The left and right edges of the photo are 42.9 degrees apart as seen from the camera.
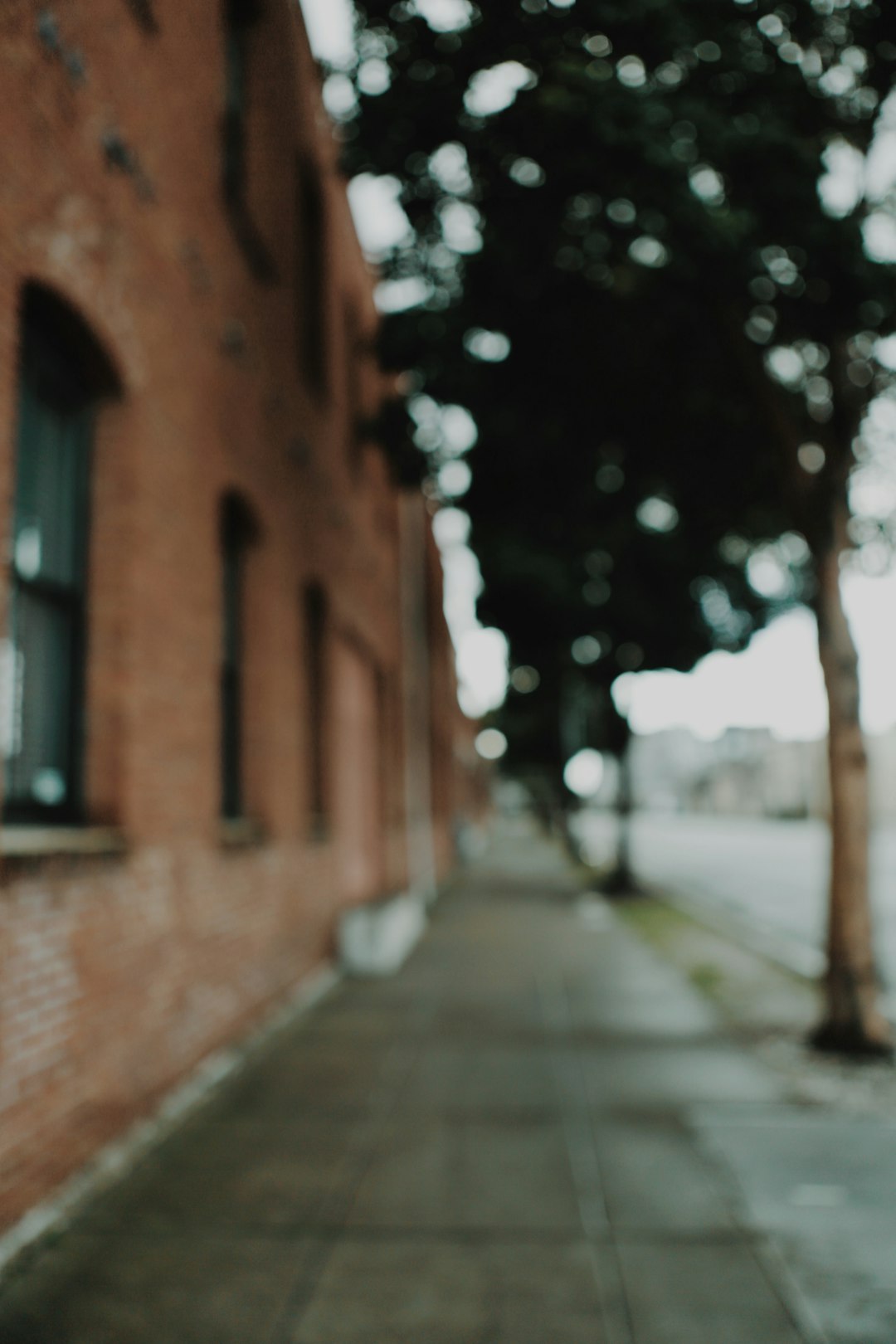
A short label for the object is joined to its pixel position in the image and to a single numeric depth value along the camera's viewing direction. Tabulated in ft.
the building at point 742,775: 289.74
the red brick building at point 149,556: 14.19
